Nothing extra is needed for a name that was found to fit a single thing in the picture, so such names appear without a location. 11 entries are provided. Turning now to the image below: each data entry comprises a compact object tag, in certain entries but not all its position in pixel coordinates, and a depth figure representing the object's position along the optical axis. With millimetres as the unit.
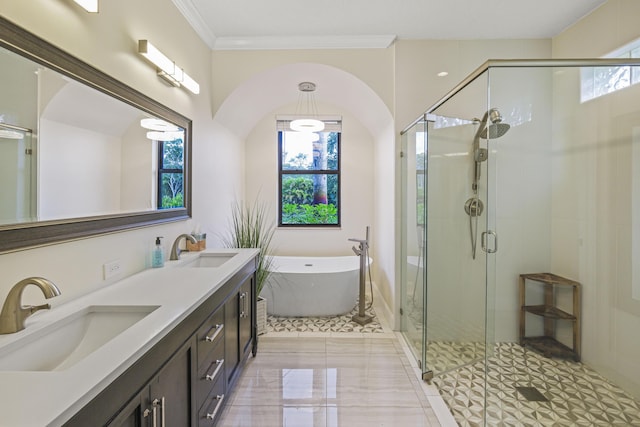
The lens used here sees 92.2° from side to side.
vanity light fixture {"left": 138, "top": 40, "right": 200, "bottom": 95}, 1771
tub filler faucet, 3154
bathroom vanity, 709
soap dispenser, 1908
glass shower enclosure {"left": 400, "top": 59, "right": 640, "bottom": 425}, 1995
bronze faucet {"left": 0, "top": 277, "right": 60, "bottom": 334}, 966
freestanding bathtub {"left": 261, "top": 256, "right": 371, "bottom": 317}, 3156
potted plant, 2809
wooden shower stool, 2305
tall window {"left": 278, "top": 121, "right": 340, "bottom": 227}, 4188
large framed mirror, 1070
